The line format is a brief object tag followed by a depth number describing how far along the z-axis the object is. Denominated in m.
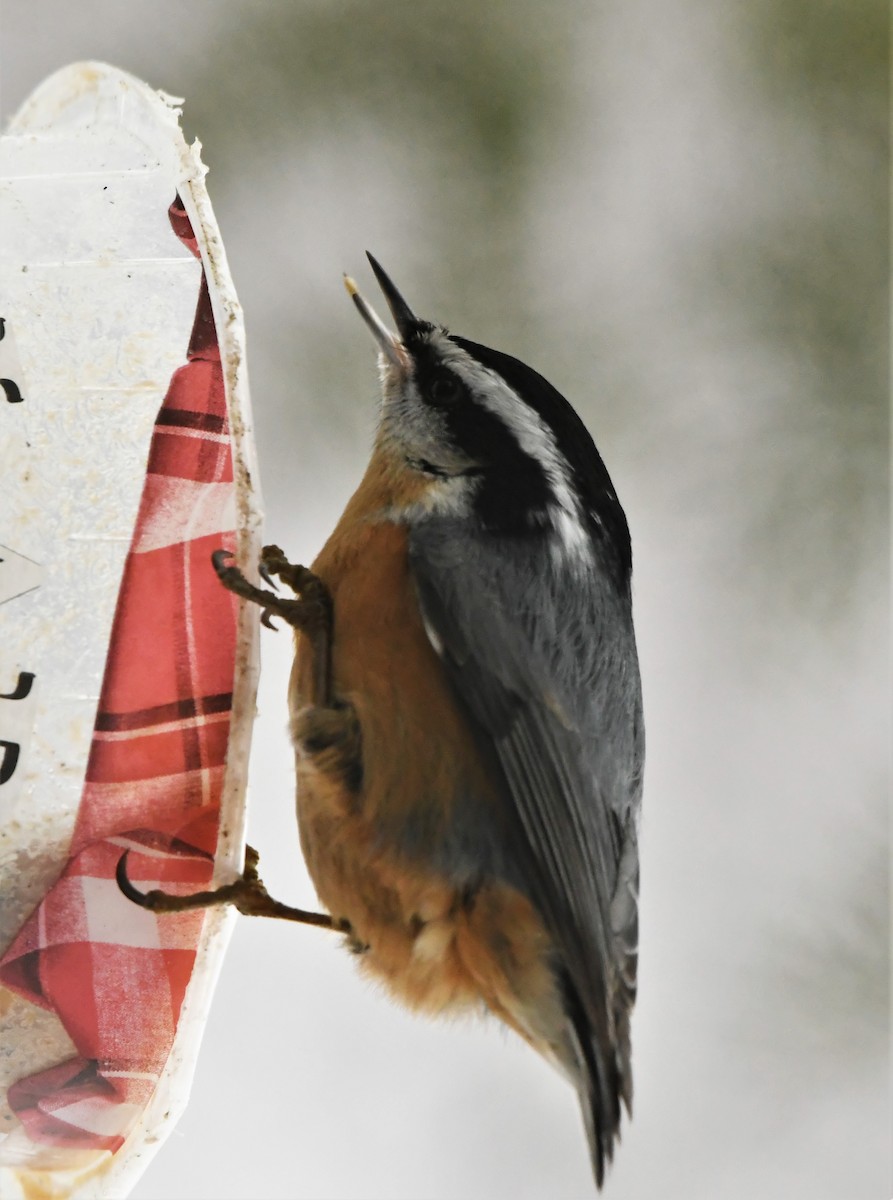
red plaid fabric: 1.49
